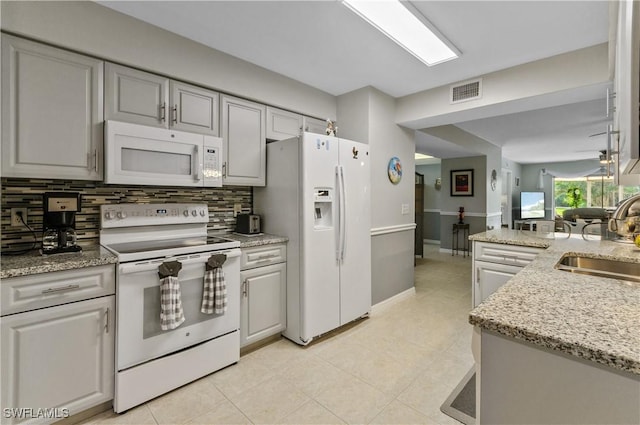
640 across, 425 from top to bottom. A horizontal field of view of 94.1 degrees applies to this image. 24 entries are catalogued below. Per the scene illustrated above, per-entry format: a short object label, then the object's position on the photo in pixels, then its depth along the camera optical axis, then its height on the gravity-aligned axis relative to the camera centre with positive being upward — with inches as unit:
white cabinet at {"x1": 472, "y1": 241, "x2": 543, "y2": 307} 95.3 -17.0
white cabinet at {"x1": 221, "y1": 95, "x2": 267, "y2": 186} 100.8 +24.6
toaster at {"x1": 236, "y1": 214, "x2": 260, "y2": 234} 108.3 -4.4
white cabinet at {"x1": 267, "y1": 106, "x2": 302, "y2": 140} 112.7 +34.4
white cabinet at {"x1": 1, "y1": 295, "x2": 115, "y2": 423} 57.6 -31.1
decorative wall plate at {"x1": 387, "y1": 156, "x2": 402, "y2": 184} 137.0 +19.6
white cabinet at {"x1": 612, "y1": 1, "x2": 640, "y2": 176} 21.6 +10.1
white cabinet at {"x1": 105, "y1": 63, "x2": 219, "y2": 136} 79.1 +31.8
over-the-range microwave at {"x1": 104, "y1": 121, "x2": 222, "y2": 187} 77.3 +15.6
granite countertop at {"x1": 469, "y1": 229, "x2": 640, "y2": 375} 29.6 -12.7
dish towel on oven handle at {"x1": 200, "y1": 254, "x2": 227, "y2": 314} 81.1 -21.0
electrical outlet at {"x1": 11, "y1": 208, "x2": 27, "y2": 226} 72.7 -1.5
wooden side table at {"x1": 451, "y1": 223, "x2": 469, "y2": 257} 260.3 -22.4
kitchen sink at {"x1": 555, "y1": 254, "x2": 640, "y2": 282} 65.6 -13.0
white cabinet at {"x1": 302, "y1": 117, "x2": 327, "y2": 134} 124.3 +37.2
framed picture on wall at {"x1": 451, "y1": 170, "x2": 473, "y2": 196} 260.5 +26.7
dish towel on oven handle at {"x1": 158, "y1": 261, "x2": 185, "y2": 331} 71.9 -20.7
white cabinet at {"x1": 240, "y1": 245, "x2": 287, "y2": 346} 93.5 -28.0
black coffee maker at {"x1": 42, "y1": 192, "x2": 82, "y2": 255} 71.1 -2.4
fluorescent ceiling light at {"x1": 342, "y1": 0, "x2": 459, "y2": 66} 74.0 +51.7
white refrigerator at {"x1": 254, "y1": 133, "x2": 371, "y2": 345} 99.2 -3.8
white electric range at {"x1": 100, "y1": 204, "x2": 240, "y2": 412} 69.2 -23.4
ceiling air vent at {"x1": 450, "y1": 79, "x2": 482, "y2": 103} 113.3 +47.3
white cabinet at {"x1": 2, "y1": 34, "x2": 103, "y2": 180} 65.6 +23.1
